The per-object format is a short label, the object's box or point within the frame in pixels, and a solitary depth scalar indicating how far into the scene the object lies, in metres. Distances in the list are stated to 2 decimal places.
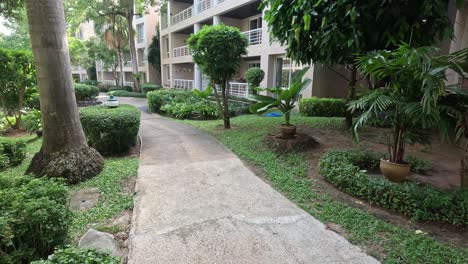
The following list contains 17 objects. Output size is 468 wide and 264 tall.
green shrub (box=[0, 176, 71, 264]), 2.23
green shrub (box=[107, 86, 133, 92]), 29.23
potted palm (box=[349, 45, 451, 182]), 3.42
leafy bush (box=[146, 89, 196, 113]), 14.60
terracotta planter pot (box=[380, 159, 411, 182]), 4.18
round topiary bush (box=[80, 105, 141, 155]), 6.23
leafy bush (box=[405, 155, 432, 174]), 4.92
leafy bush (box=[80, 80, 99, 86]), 37.27
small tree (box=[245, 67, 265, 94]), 14.05
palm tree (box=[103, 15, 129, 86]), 25.24
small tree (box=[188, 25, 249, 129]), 8.26
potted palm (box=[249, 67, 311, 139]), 6.27
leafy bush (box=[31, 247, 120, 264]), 1.97
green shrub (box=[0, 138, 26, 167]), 6.09
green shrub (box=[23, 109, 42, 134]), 9.34
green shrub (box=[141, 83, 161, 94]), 24.20
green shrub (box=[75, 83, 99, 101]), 17.77
